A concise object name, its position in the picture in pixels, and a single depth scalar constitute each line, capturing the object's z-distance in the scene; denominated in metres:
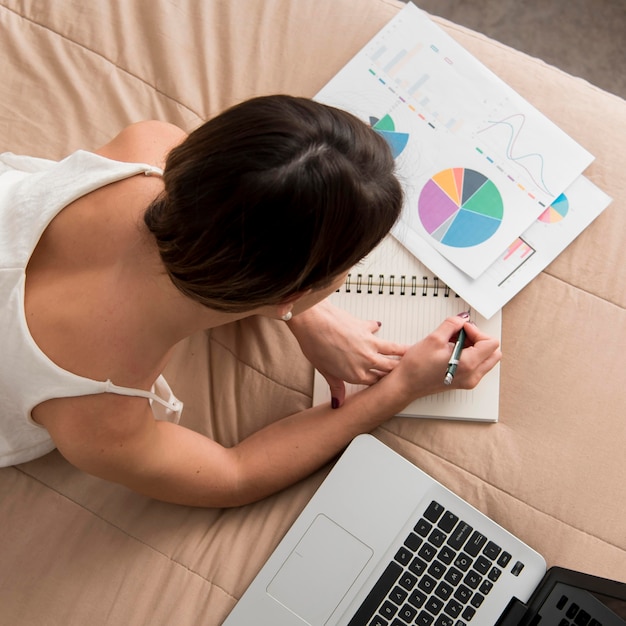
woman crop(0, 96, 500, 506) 0.62
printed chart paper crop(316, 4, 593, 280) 1.00
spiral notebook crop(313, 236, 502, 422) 0.98
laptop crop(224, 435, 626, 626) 0.90
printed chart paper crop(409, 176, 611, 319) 0.99
